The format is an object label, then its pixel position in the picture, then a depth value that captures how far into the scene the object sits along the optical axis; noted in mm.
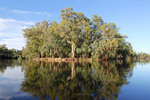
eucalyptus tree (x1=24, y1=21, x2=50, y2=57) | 63188
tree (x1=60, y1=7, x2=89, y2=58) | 48719
